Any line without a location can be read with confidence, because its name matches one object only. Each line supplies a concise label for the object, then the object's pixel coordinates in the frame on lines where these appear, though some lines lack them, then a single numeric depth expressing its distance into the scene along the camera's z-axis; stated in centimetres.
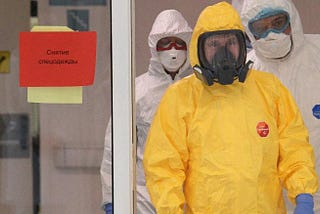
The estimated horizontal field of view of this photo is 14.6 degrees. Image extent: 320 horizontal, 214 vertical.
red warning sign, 455
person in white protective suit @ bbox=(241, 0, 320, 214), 513
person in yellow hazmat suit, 458
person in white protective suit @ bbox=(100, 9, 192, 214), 508
